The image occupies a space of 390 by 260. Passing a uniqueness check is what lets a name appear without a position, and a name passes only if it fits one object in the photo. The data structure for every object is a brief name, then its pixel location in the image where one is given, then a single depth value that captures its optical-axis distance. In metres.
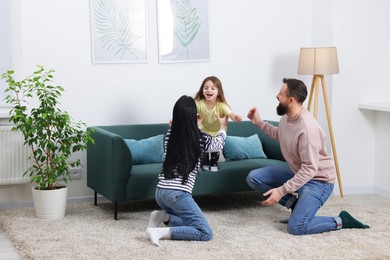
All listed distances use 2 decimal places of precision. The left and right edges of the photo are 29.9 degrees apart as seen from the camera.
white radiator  5.71
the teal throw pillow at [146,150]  5.70
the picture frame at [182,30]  6.18
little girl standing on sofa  5.72
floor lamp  6.08
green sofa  5.30
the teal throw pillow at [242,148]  5.94
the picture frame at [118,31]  5.99
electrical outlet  6.06
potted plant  5.35
